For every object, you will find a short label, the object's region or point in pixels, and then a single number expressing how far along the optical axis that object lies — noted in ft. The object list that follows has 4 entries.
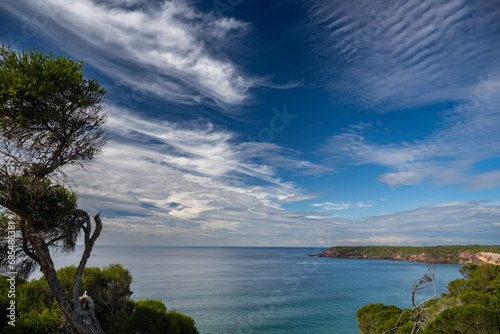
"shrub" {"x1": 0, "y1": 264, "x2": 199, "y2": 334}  37.40
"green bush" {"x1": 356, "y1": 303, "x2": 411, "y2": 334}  60.80
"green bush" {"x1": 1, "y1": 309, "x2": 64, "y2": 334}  35.32
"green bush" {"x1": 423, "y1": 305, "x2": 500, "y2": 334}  34.58
